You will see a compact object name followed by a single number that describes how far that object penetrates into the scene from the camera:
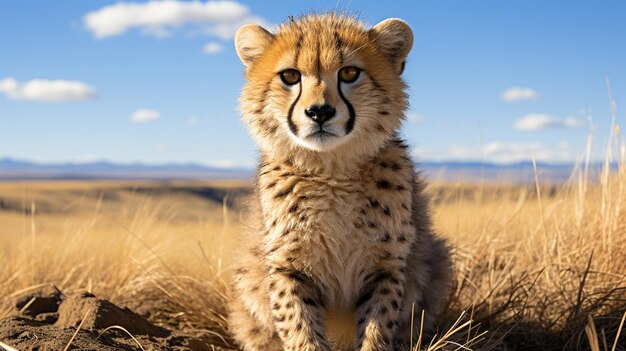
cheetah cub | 2.92
